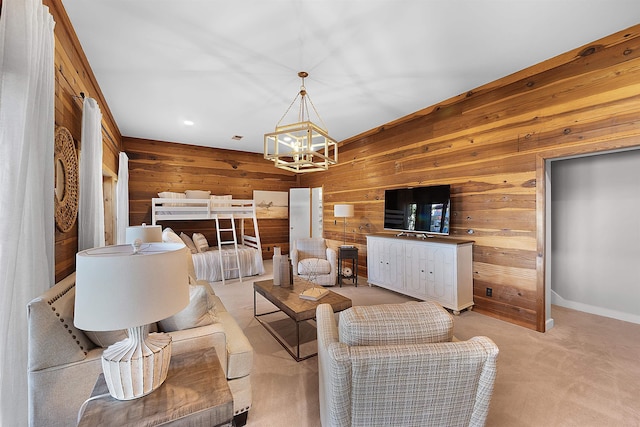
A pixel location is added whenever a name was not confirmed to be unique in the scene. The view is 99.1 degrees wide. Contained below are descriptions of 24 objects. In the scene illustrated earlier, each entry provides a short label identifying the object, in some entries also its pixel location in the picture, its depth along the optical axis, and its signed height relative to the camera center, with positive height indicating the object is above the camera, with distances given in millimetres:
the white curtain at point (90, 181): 2301 +285
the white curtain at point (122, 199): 4371 +248
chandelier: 2473 +718
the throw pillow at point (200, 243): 5293 -571
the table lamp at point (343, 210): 5109 +60
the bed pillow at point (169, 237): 3761 -330
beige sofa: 1250 -711
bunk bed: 4930 -701
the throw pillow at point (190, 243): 5193 -566
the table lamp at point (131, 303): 960 -328
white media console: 3357 -753
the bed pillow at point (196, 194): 5621 +408
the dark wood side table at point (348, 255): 4812 -747
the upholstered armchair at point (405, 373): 1092 -649
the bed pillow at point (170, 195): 5439 +376
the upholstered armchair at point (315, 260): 4555 -820
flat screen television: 3785 +55
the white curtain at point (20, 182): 1167 +151
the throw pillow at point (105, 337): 1444 -659
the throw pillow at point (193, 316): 1674 -639
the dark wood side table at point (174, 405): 1010 -754
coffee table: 2387 -842
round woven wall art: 1897 +262
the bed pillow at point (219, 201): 5316 +247
